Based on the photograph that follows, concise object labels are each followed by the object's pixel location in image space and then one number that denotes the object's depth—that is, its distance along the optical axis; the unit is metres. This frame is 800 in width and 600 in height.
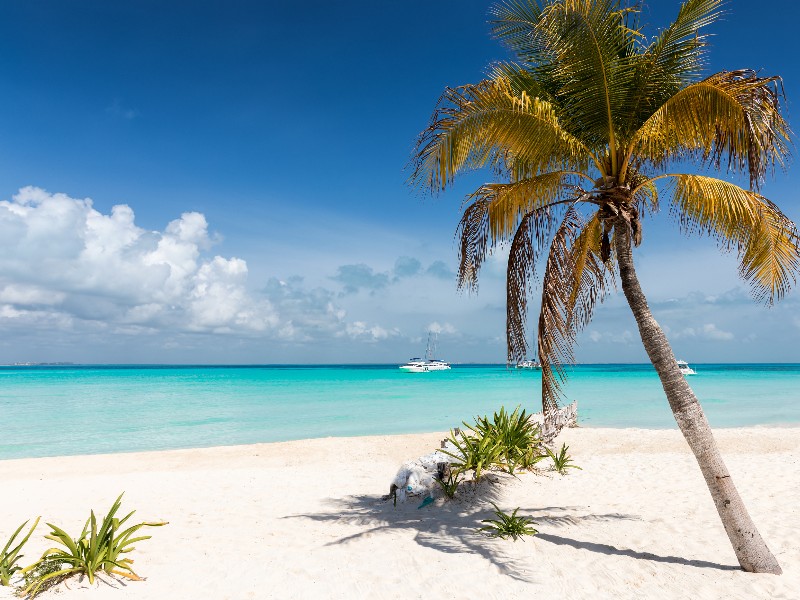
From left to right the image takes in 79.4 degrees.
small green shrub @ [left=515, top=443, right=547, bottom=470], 9.09
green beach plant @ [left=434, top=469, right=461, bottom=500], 7.55
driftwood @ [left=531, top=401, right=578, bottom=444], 10.28
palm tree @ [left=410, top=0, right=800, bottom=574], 4.92
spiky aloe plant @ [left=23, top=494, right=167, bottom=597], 4.61
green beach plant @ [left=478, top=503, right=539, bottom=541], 5.94
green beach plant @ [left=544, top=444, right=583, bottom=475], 9.26
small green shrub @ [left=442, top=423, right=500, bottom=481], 8.35
